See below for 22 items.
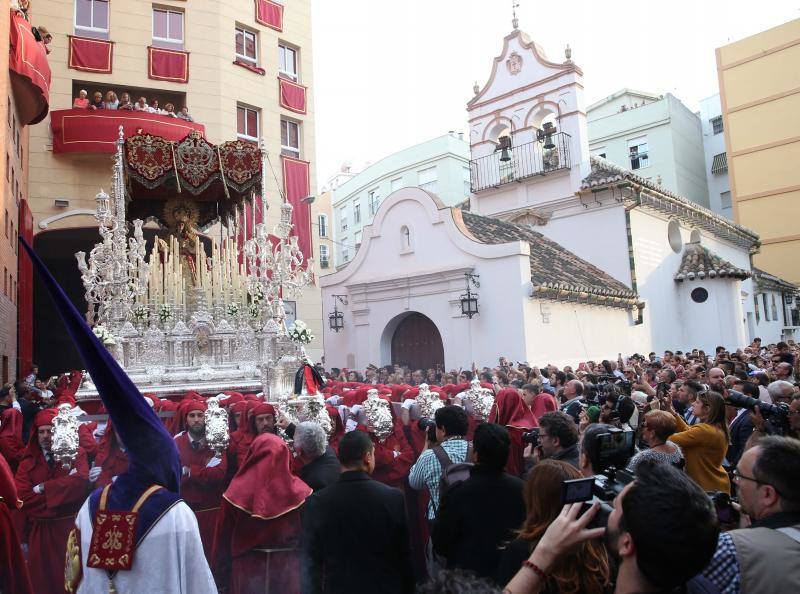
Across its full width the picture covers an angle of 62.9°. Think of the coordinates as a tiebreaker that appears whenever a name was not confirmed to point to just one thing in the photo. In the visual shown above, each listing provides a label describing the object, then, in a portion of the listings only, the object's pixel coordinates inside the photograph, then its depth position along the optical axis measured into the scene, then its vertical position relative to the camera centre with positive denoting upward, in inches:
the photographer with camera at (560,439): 173.5 -25.6
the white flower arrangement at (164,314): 434.6 +31.8
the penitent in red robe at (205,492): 215.3 -43.5
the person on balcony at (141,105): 698.2 +275.7
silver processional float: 414.6 +32.4
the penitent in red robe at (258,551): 185.5 -55.4
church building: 657.6 +94.6
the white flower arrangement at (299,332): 412.5 +15.0
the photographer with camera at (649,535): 76.3 -23.7
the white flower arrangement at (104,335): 390.0 +17.8
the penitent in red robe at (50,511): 197.2 -43.8
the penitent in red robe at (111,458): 217.2 -31.2
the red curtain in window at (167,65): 761.6 +347.6
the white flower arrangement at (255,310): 454.1 +32.8
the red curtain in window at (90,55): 724.0 +346.1
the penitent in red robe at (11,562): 154.7 -45.6
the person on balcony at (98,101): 690.8 +279.3
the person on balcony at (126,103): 689.1 +280.5
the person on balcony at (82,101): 686.5 +277.8
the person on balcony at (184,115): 722.2 +271.9
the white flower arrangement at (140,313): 425.9 +32.5
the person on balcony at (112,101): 691.4 +280.1
